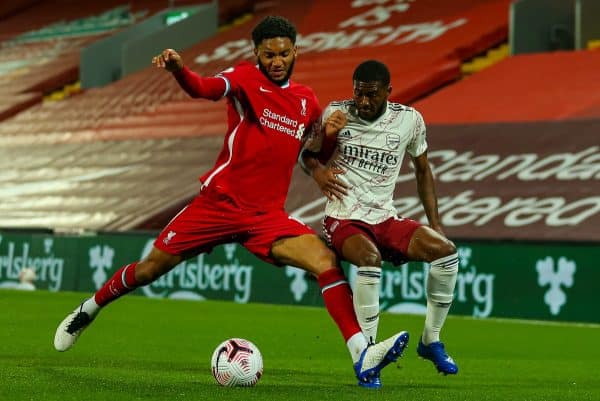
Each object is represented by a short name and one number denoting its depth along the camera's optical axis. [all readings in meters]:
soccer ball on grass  11.65
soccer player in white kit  12.83
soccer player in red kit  12.41
